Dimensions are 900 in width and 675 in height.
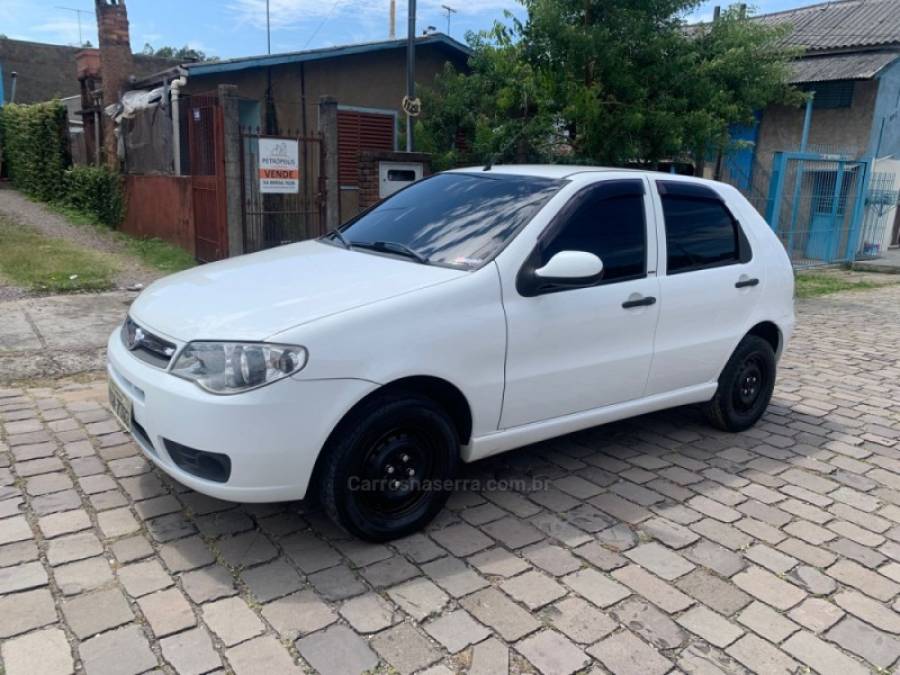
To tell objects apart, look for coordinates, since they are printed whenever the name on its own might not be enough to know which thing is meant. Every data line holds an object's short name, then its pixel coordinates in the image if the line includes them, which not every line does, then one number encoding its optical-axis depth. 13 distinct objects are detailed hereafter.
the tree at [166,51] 61.94
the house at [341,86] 12.25
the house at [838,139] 14.56
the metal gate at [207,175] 9.52
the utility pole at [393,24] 33.52
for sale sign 9.41
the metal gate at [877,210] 15.99
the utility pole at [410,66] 11.03
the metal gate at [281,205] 9.86
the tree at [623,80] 9.38
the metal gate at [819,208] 14.03
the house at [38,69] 27.75
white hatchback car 2.92
